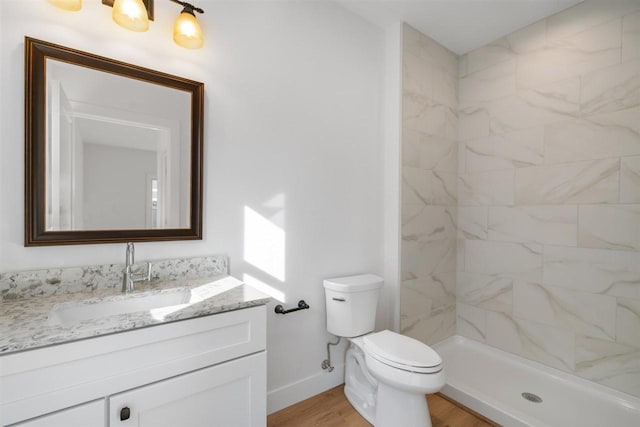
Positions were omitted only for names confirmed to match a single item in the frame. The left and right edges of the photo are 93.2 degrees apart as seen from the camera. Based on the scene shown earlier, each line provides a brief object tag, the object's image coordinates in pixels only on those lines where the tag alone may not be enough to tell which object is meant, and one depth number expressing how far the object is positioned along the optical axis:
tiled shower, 1.93
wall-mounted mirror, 1.24
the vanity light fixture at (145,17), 1.28
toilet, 1.51
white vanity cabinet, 0.86
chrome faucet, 1.33
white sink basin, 1.13
